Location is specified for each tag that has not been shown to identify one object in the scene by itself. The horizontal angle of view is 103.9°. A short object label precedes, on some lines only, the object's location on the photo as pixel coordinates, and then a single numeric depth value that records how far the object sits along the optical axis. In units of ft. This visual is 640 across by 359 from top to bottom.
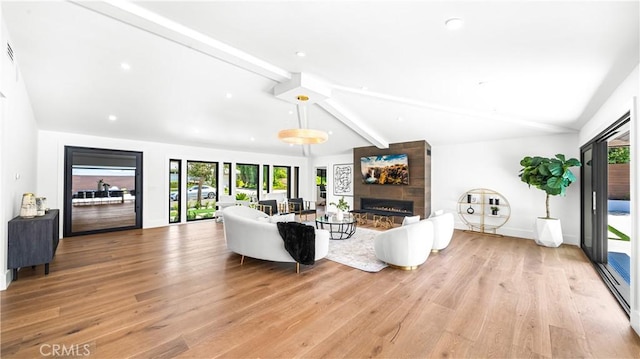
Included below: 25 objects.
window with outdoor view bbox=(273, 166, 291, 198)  34.37
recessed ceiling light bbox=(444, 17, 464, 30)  7.14
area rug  13.01
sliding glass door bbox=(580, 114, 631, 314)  11.60
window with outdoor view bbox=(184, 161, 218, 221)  26.48
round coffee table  18.86
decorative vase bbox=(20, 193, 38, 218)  11.28
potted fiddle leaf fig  16.38
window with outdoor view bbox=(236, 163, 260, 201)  30.14
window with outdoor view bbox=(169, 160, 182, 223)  25.05
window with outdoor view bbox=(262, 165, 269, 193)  32.65
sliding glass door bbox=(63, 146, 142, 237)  19.83
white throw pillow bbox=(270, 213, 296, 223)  16.38
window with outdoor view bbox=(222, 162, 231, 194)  28.86
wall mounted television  24.80
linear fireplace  24.49
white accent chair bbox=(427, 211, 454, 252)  15.05
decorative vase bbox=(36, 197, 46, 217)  12.01
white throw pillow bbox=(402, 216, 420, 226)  14.65
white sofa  12.41
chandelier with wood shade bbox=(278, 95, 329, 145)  13.49
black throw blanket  12.00
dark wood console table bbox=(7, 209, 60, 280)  10.30
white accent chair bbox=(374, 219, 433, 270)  12.23
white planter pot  16.92
